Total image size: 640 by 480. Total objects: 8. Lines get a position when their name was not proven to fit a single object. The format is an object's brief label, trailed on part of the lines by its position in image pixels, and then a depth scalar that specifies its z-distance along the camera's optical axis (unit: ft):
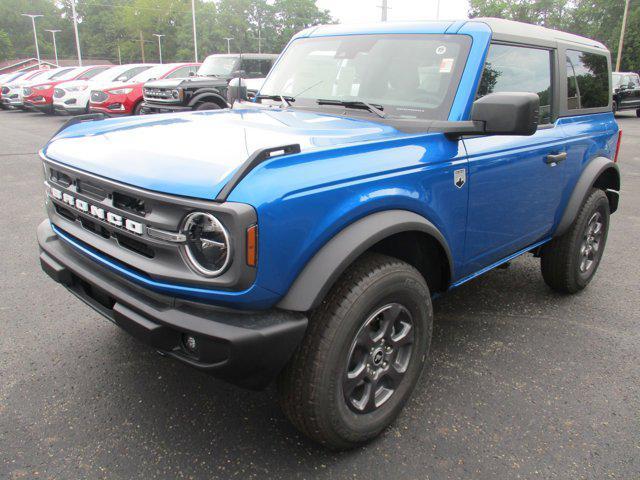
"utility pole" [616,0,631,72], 121.44
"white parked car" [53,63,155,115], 52.16
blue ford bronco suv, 6.27
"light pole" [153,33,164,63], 297.98
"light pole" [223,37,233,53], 260.70
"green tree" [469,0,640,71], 138.62
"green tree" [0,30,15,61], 279.08
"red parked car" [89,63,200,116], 44.09
